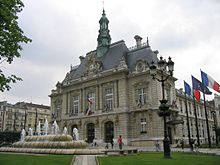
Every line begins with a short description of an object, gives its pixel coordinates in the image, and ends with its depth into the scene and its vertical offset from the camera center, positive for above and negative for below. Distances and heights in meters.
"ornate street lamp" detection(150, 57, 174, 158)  18.56 +2.12
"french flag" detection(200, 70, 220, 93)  37.18 +7.58
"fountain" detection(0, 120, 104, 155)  22.98 -0.93
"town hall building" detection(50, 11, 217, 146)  43.38 +6.79
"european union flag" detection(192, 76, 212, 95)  37.87 +7.28
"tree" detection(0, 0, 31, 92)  14.26 +5.53
